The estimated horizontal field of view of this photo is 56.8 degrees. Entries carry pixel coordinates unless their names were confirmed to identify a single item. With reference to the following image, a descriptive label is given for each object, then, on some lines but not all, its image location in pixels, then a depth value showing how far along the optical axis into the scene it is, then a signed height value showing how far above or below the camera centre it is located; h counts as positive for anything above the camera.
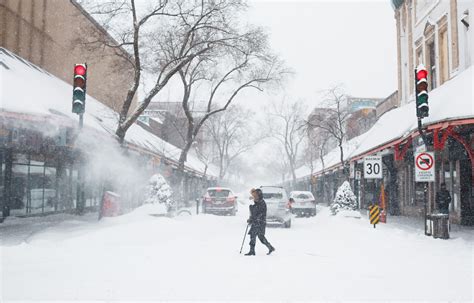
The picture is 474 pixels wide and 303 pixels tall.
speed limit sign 16.50 +0.79
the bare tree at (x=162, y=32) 16.14 +6.62
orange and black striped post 16.30 -1.00
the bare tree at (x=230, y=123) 51.16 +7.67
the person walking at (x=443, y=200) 13.70 -0.36
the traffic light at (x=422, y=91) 10.82 +2.42
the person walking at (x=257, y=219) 9.88 -0.72
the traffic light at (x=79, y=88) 9.63 +2.17
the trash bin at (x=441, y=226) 12.33 -1.05
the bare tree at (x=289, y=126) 54.38 +7.88
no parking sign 12.55 +0.62
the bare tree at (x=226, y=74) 21.63 +6.80
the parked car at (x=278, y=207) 16.77 -0.75
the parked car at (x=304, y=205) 24.88 -0.98
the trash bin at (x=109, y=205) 15.52 -0.66
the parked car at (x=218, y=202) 24.07 -0.81
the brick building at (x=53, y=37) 15.94 +6.34
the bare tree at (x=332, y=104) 28.05 +5.47
